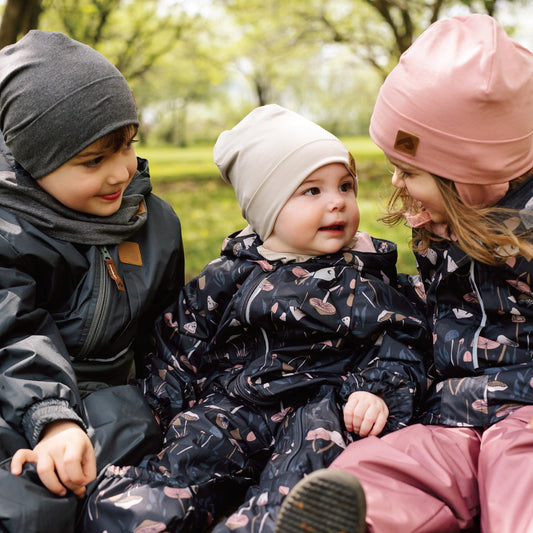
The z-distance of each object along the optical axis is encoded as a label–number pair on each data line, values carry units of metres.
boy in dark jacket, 1.90
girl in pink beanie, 1.73
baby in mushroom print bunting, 2.03
